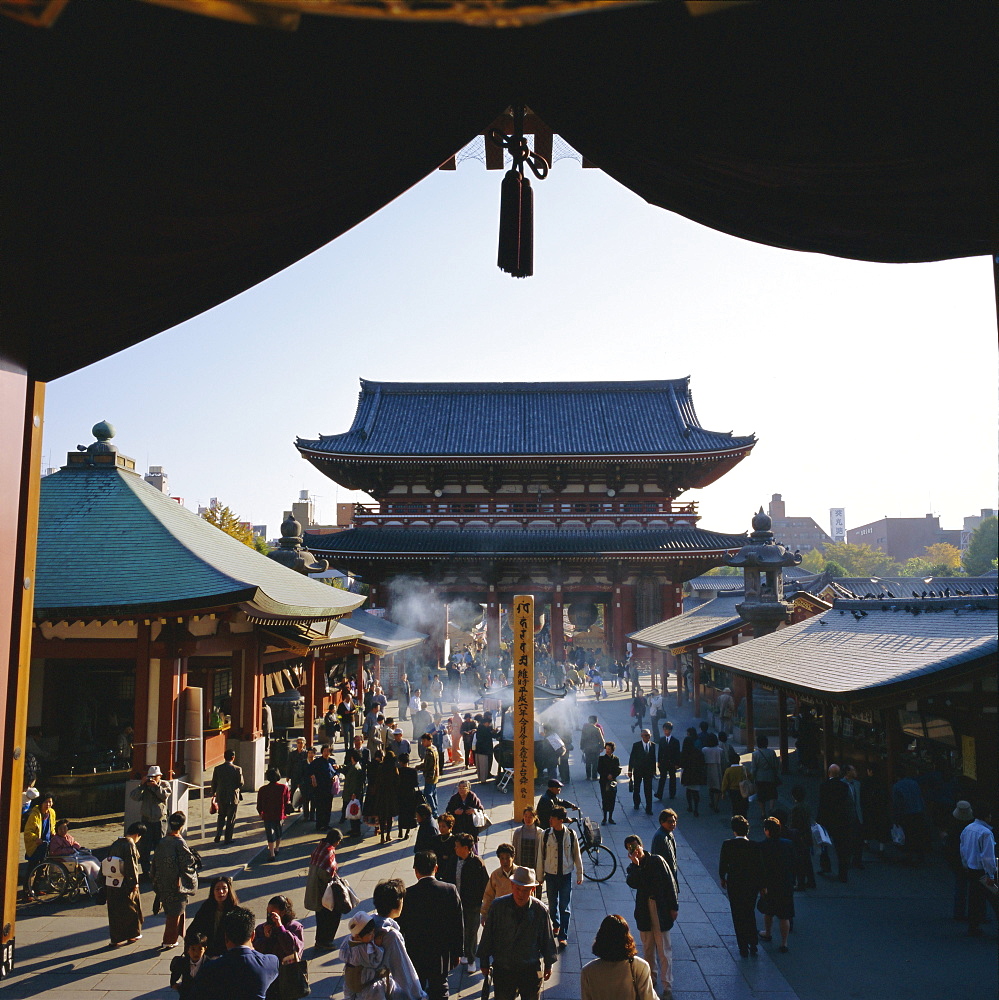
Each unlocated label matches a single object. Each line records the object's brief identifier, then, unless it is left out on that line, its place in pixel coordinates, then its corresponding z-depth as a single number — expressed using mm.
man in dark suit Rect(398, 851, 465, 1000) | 5430
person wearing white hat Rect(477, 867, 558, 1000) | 5160
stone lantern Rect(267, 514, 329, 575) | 20672
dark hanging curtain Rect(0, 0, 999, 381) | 2682
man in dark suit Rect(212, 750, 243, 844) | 10258
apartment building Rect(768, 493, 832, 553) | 106294
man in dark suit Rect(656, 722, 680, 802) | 12203
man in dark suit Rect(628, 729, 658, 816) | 11695
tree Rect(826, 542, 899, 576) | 69938
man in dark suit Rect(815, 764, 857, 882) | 8992
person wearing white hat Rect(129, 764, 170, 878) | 8664
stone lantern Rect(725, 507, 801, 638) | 18064
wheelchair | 8352
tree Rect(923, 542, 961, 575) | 60938
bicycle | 8969
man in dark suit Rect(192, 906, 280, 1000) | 4266
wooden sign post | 9523
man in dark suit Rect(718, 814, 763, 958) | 6750
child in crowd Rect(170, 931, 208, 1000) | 5043
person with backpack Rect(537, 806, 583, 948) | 6980
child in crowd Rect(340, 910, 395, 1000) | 4445
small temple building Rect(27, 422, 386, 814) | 10578
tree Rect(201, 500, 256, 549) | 41969
